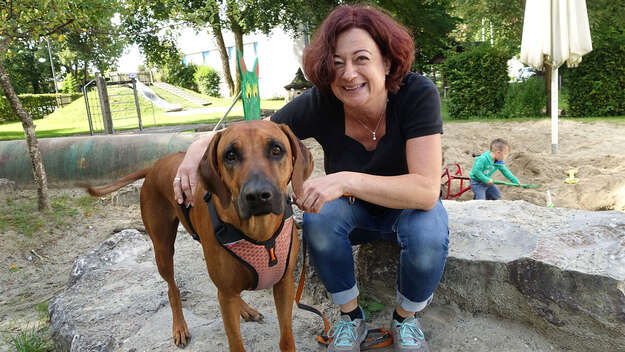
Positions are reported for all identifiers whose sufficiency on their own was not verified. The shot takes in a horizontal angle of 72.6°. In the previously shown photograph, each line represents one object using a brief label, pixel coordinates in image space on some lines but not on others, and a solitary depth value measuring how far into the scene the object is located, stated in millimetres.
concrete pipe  6977
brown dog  1696
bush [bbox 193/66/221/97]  35219
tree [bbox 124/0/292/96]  6154
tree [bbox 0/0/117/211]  4977
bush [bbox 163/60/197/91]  36406
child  5754
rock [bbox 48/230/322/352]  2459
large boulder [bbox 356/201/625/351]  1992
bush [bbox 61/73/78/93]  37469
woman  1981
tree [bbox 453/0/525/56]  12789
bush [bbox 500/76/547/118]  12273
